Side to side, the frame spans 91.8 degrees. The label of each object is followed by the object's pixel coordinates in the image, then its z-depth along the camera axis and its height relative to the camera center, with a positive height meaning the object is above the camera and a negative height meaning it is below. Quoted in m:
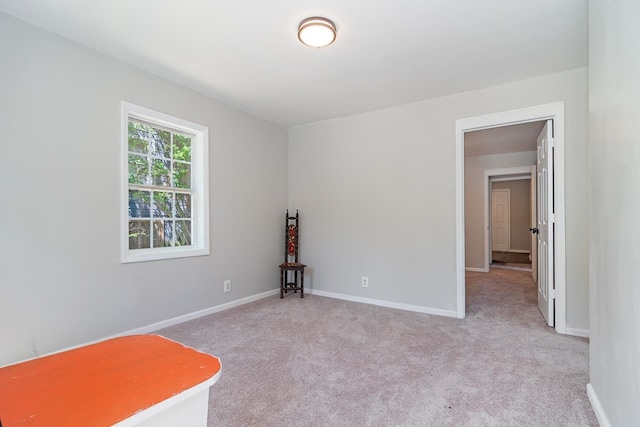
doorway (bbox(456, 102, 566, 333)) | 2.91 +0.40
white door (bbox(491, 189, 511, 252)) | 9.16 -0.23
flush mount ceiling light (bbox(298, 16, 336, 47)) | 2.13 +1.30
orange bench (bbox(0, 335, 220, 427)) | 0.68 -0.44
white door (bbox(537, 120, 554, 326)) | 3.04 -0.10
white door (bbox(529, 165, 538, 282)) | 4.91 -0.05
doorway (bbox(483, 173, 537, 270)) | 8.91 -0.22
